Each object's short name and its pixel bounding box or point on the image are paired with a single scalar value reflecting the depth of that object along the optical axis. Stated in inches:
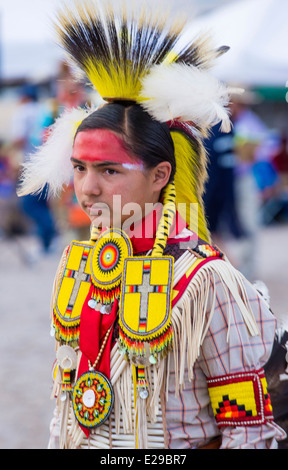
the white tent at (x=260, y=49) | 612.7
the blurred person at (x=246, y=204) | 523.2
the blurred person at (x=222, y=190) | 436.1
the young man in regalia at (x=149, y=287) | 119.1
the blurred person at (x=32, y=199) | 601.3
